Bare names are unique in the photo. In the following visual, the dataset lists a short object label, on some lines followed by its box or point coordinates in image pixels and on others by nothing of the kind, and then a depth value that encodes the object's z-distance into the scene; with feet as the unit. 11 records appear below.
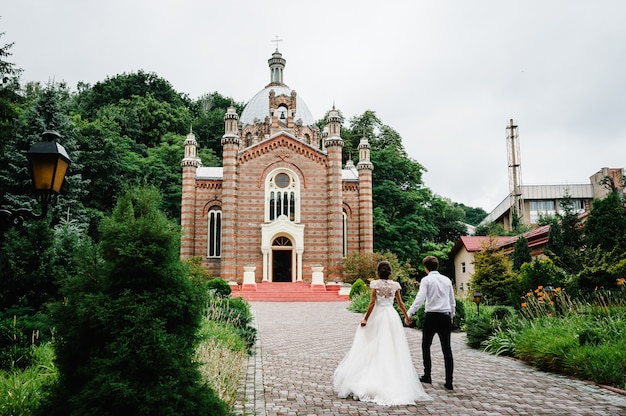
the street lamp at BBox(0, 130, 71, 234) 19.52
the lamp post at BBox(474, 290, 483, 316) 46.16
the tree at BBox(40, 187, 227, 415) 13.16
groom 24.66
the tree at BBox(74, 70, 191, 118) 192.95
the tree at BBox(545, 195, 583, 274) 71.10
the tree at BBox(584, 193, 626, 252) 54.70
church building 104.47
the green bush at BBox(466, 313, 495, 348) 37.76
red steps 92.27
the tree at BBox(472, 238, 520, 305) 68.44
